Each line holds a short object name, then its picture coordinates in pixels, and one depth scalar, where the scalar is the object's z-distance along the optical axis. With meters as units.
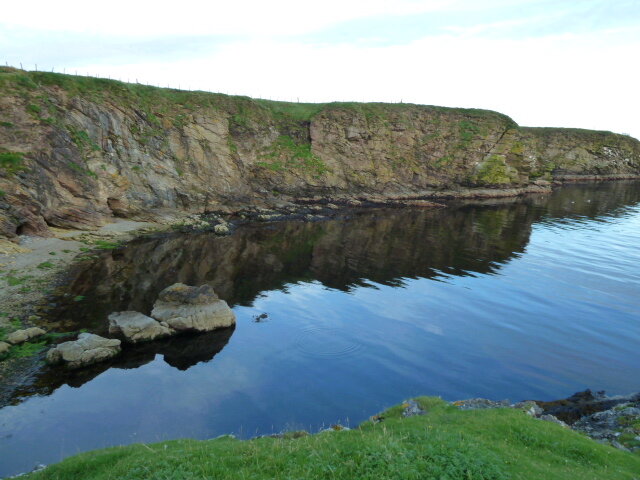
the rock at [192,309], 31.11
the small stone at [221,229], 61.44
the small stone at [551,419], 19.29
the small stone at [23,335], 26.66
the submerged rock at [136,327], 28.84
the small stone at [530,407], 20.28
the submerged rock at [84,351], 25.20
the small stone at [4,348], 25.12
